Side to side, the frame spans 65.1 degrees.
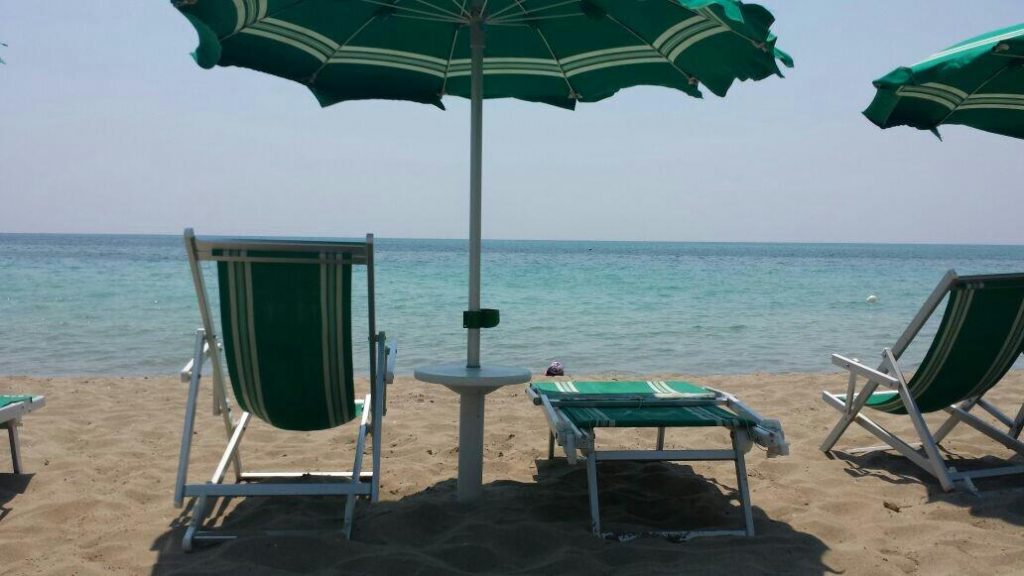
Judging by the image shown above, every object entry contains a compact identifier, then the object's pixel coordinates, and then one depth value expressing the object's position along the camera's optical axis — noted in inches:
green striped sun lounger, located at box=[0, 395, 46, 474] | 134.6
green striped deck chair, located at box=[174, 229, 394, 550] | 108.1
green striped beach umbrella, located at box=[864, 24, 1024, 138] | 130.9
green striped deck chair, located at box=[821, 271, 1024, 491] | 136.9
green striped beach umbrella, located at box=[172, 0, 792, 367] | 121.4
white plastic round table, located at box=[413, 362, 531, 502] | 117.6
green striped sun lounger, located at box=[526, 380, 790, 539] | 113.4
